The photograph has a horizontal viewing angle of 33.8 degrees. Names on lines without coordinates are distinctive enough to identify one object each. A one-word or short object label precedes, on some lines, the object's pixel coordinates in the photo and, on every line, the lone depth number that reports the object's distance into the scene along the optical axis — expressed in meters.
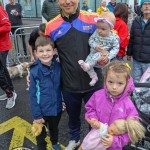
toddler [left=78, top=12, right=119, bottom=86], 2.59
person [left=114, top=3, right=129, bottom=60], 4.62
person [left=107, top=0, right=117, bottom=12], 10.49
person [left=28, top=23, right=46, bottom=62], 3.79
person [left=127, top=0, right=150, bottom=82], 3.91
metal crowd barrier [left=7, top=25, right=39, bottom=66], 7.30
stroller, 2.41
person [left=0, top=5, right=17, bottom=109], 4.39
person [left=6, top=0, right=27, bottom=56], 8.12
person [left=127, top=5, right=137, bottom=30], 14.85
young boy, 2.62
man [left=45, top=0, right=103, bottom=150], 2.59
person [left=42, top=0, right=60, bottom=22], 7.38
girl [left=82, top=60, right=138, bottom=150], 2.21
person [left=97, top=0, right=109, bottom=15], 8.76
